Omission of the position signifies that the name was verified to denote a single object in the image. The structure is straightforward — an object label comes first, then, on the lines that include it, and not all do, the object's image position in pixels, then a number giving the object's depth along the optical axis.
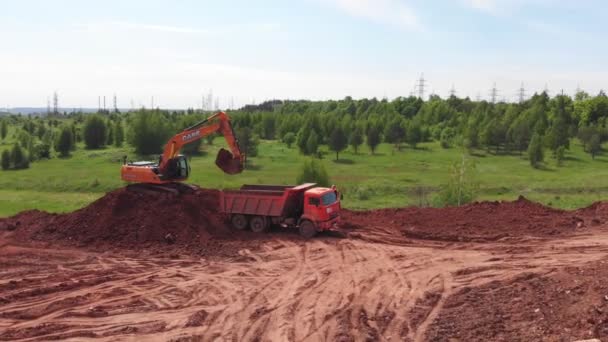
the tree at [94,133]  88.75
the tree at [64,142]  80.00
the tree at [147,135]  78.88
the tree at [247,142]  74.69
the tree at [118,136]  92.39
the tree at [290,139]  91.12
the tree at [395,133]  88.00
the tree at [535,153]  67.44
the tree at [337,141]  77.81
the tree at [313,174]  37.41
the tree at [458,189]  31.95
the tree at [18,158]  69.75
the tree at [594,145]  73.44
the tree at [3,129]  109.28
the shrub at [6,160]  68.81
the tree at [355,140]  81.75
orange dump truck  20.61
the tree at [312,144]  76.38
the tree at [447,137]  88.56
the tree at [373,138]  82.12
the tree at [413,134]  88.19
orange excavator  22.50
